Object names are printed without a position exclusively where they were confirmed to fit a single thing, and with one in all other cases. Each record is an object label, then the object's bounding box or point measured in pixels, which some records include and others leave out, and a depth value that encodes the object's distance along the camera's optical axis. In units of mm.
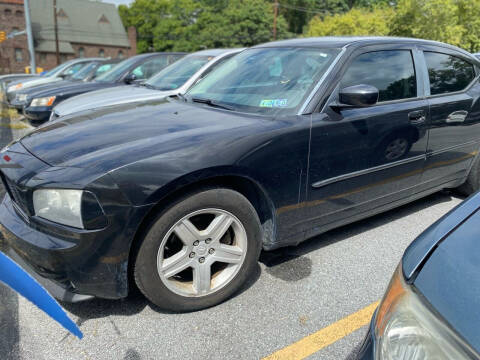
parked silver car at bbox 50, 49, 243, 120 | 5270
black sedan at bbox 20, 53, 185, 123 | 6926
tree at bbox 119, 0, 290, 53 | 47906
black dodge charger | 1986
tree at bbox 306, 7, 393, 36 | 22625
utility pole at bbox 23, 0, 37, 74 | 19547
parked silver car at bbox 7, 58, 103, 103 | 11117
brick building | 47156
